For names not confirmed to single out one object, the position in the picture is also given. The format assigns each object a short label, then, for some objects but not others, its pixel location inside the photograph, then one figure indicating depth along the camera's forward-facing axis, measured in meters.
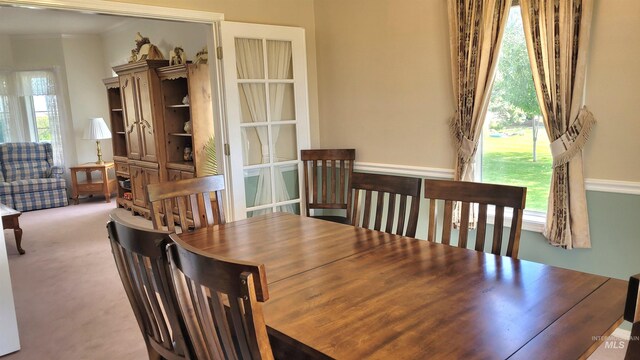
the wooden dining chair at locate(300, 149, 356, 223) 3.55
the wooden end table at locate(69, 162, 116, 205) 7.13
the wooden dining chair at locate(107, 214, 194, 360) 1.33
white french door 3.57
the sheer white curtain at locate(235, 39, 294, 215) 3.62
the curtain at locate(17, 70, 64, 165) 7.27
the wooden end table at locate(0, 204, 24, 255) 4.49
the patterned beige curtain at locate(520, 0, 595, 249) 2.50
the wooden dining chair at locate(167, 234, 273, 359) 0.98
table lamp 7.04
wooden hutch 4.99
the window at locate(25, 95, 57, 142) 7.35
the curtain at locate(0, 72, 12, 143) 7.11
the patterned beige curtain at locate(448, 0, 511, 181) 2.85
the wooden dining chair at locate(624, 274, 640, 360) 0.80
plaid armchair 6.61
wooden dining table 1.14
